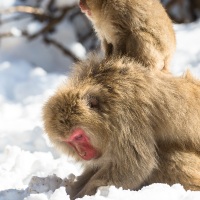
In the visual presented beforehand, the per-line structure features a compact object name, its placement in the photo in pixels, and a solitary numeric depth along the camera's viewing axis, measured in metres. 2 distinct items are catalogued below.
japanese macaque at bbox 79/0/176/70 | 7.04
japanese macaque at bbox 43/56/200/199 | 6.41
